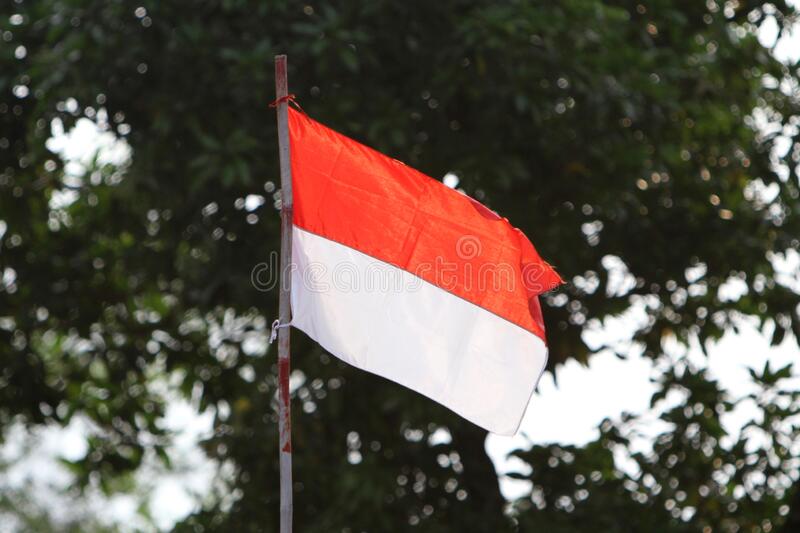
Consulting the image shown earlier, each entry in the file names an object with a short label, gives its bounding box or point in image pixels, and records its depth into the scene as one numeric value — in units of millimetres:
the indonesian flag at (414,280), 10867
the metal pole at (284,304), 10148
